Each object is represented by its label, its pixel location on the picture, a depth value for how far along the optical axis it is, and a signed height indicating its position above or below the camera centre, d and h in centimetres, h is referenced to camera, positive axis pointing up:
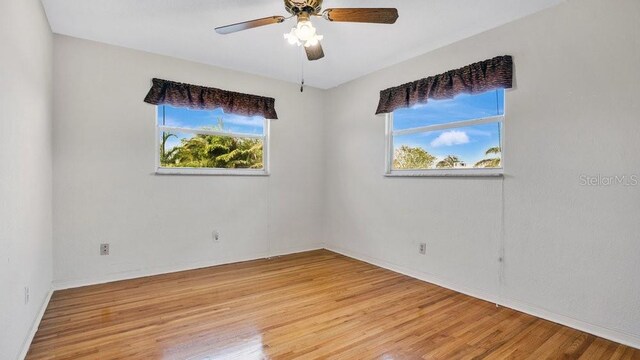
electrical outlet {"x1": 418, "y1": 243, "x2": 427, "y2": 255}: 336 -76
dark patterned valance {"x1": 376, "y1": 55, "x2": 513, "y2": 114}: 268 +93
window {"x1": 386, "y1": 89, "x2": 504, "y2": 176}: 287 +44
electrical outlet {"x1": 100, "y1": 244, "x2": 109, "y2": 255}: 315 -70
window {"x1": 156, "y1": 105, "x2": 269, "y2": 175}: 357 +46
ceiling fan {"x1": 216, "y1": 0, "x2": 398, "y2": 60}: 198 +108
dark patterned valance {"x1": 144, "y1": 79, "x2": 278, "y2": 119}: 340 +96
